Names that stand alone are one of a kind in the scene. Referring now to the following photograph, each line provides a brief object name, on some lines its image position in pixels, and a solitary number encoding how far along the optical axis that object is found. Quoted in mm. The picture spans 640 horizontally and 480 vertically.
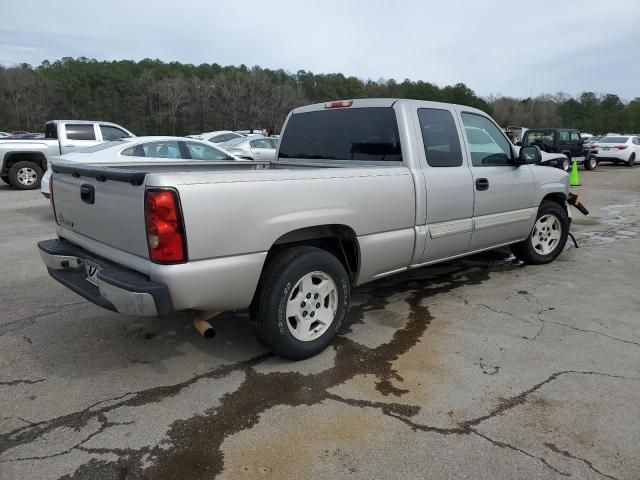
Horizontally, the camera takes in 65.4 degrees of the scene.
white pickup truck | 13375
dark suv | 21359
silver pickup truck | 2887
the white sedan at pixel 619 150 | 24703
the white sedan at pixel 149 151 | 8836
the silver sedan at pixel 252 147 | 16531
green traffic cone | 12618
